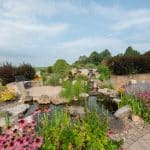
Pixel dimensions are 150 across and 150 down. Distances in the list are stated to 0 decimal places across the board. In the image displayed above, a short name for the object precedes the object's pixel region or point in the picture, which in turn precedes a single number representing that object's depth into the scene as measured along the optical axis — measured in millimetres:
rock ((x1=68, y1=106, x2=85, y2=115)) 3469
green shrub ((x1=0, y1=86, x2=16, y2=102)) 4960
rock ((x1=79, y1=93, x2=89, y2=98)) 4898
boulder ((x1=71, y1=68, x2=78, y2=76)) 7588
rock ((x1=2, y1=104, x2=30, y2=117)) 3548
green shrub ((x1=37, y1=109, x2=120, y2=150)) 1821
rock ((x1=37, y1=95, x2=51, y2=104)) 4682
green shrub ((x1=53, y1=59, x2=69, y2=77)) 7932
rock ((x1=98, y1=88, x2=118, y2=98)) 4986
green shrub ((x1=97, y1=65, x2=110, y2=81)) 6981
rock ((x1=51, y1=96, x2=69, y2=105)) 4651
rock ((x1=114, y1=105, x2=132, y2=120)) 3333
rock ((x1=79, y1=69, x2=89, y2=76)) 7426
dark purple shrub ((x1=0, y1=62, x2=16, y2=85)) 6824
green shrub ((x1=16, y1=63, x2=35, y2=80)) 7160
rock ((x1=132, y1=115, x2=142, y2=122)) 3248
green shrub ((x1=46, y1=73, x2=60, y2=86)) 6648
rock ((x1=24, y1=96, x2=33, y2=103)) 4867
